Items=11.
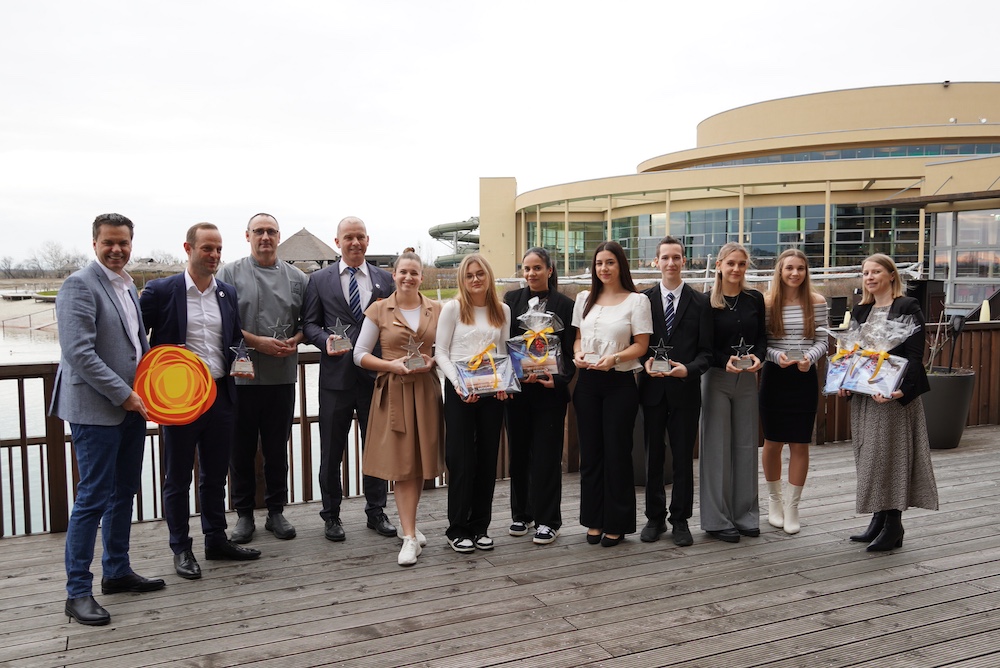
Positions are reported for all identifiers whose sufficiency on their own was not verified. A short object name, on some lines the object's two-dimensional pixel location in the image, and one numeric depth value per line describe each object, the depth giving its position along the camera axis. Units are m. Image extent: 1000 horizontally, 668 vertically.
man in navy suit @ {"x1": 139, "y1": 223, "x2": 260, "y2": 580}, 3.97
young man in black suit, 4.32
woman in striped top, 4.50
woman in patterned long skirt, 4.23
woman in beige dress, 4.19
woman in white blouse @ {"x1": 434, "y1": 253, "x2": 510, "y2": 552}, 4.18
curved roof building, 31.77
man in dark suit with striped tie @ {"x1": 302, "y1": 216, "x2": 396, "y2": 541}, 4.58
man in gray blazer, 3.35
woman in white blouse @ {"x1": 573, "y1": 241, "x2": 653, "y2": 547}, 4.21
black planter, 6.94
